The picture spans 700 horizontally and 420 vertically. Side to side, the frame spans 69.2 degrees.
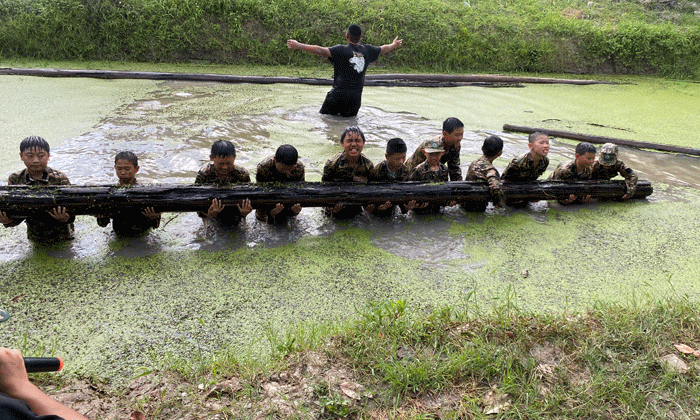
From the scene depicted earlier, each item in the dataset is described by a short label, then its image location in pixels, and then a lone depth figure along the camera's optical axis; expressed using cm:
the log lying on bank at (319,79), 893
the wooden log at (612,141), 709
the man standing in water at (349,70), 726
